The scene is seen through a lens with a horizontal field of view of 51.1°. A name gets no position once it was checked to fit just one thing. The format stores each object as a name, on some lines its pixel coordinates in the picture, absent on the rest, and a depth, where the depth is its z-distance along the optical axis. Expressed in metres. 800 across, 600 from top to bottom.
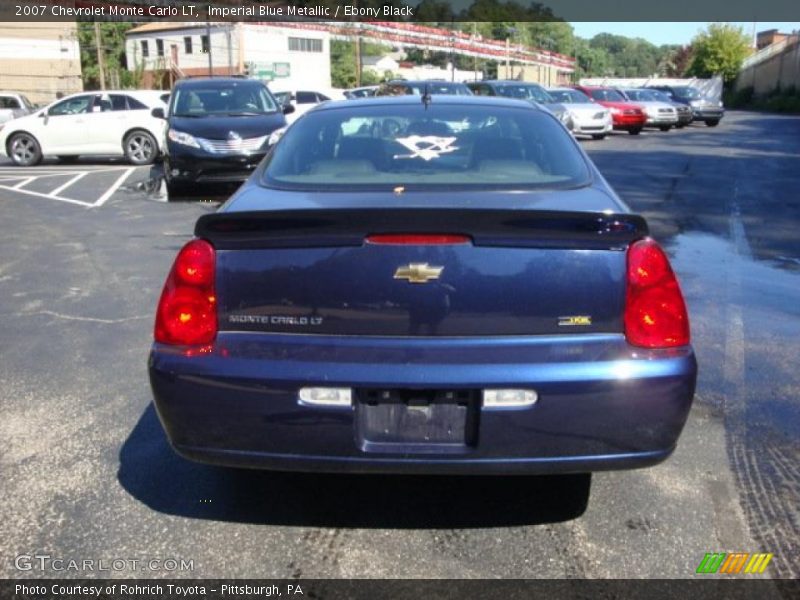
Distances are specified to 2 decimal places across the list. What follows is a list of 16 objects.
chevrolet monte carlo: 2.78
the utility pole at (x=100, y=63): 43.23
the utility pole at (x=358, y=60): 52.74
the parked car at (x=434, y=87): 18.47
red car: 26.56
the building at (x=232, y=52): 54.72
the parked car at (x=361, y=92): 26.94
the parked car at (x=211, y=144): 11.93
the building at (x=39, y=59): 47.34
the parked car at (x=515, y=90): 22.75
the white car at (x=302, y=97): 22.53
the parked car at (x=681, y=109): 28.52
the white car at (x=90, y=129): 17.19
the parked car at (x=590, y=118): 23.84
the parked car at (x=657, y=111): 27.28
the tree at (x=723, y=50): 74.56
